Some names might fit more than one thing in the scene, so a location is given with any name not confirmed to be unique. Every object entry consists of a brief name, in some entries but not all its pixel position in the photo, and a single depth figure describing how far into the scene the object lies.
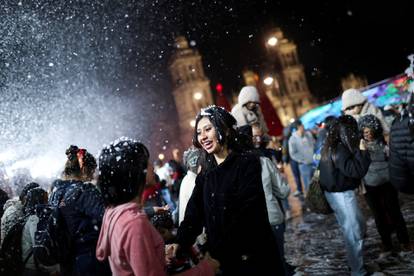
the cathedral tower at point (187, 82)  78.19
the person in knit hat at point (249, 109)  6.51
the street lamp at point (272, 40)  17.45
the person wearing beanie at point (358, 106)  6.64
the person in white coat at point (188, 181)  4.53
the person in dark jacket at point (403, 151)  3.31
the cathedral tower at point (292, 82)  99.19
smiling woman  2.75
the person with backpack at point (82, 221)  3.93
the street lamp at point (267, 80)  18.58
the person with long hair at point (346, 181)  4.94
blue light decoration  14.49
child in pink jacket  2.24
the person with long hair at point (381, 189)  5.66
